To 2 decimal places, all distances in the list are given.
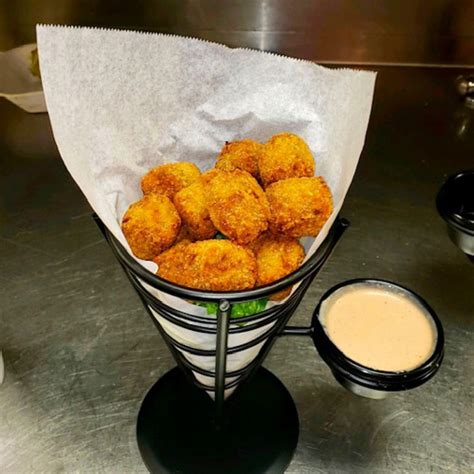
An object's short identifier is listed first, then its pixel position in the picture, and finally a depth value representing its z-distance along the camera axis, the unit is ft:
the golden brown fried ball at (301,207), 1.76
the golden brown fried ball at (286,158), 1.89
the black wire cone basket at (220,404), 1.56
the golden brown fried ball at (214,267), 1.65
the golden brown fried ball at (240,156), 1.97
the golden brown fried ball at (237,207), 1.74
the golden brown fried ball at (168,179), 1.92
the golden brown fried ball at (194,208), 1.90
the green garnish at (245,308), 1.60
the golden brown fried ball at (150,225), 1.79
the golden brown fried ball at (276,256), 1.76
